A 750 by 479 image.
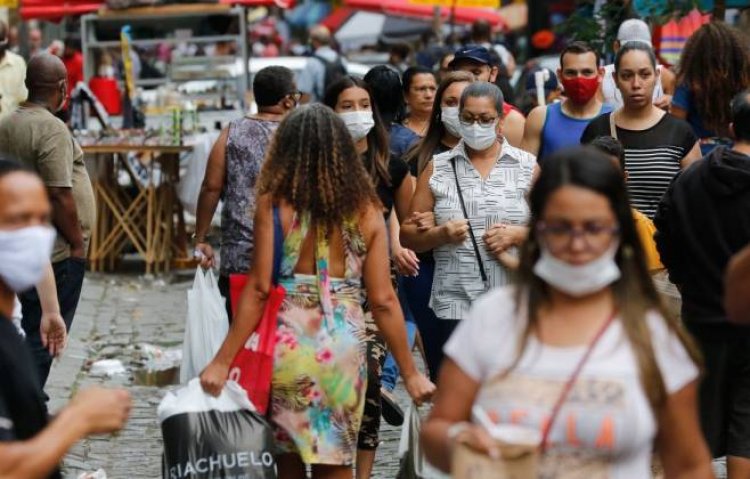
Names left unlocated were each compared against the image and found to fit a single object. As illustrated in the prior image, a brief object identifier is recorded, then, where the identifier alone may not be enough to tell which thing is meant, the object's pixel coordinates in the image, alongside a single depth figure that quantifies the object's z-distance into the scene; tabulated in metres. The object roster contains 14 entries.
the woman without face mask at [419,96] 19.06
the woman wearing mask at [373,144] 14.87
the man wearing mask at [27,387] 7.20
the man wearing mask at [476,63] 19.17
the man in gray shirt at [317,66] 34.37
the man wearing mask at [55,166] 15.13
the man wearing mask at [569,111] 16.56
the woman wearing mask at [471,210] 13.70
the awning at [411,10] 62.09
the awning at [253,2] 34.97
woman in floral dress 11.12
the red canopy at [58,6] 36.19
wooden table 28.98
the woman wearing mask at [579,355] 7.20
